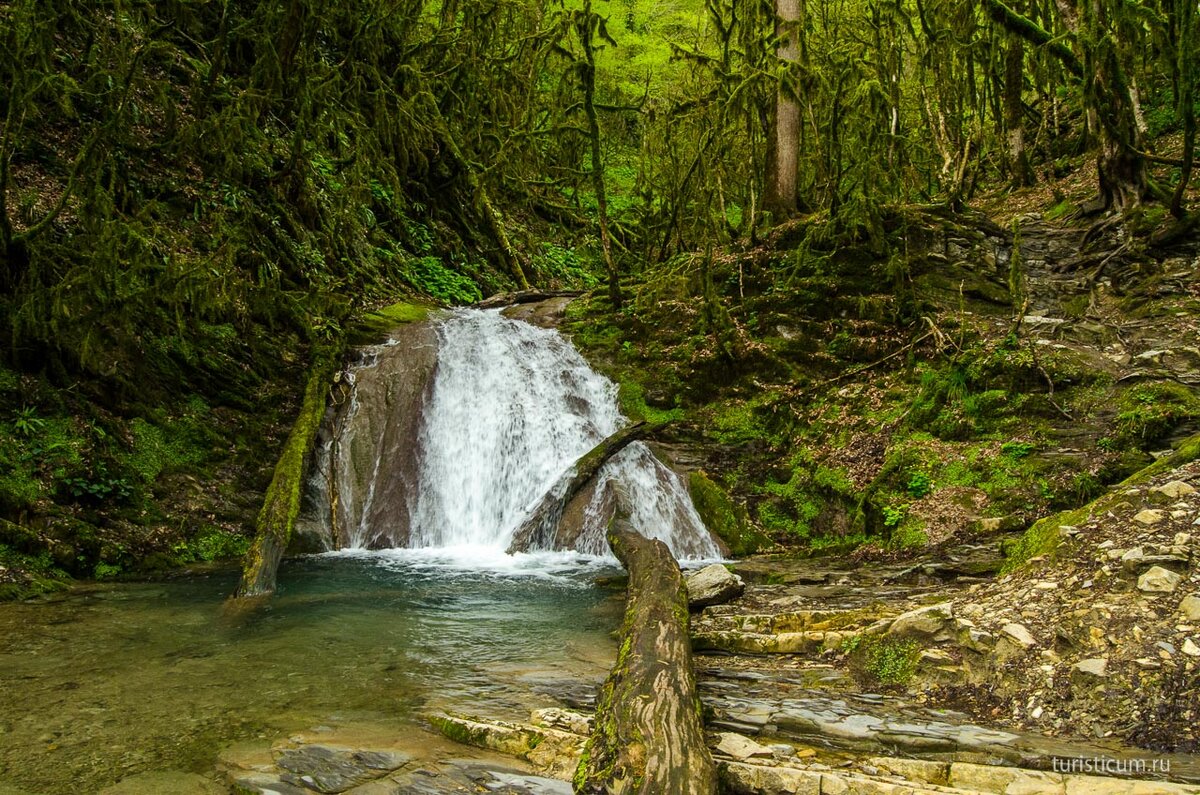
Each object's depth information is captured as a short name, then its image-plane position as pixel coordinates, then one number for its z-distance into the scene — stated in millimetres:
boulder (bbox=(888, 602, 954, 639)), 3676
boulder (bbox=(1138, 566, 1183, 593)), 3182
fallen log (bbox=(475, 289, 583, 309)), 14148
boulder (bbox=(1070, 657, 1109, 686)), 2984
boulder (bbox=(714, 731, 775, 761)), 2834
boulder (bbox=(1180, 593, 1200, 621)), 3002
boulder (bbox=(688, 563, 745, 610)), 5457
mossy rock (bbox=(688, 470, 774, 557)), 8134
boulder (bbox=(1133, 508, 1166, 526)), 3657
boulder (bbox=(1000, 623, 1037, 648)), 3307
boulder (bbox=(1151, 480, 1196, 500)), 3754
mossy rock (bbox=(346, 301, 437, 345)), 11289
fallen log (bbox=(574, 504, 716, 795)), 2400
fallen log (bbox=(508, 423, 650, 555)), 8492
